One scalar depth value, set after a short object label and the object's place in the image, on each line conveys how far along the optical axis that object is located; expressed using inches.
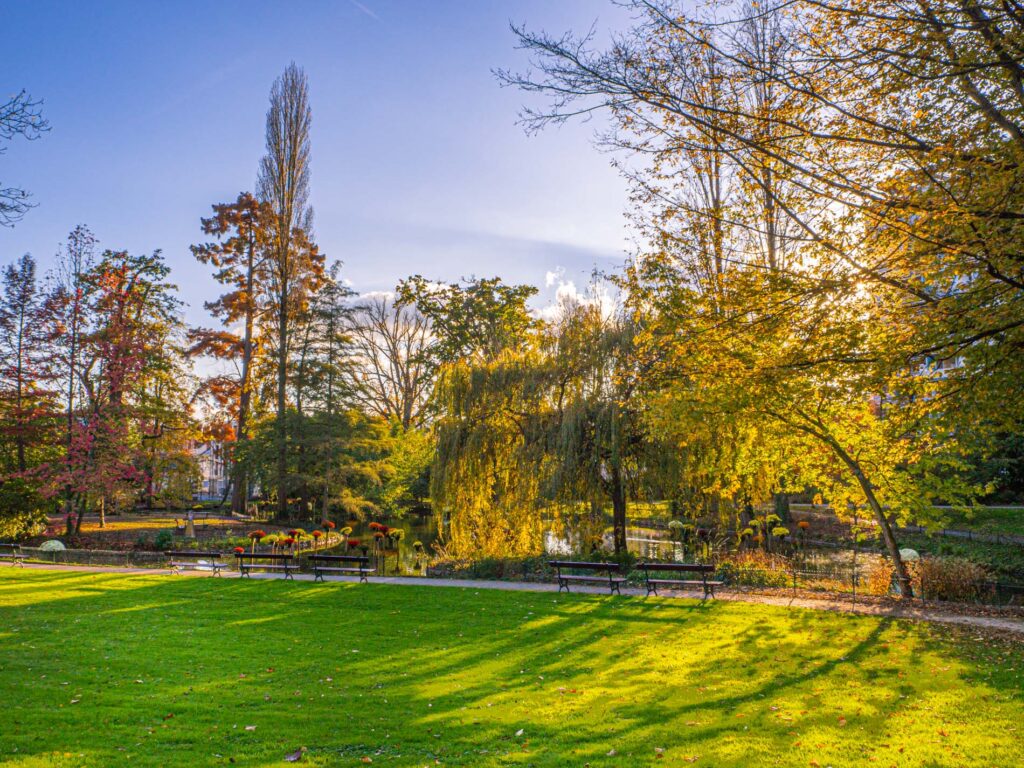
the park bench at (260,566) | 650.7
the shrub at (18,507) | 848.9
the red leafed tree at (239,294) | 1360.7
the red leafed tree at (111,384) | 890.1
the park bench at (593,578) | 531.5
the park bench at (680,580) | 495.2
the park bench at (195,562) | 671.8
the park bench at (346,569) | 611.5
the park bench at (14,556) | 731.2
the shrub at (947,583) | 510.0
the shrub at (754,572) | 547.5
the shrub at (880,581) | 543.2
